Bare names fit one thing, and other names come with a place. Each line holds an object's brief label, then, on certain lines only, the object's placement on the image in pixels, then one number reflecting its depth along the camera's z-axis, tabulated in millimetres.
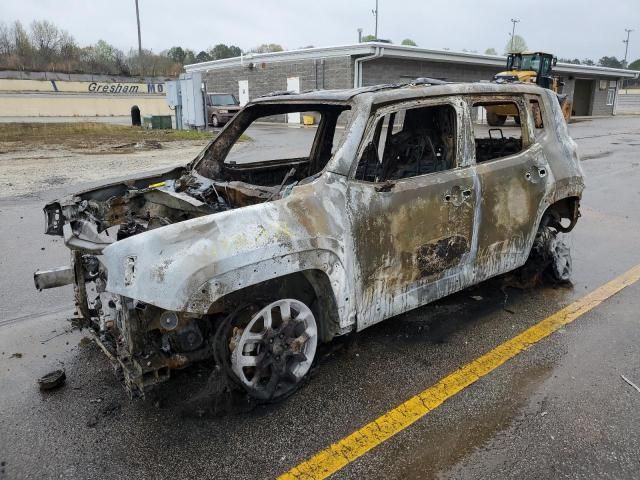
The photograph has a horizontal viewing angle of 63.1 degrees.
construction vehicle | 24391
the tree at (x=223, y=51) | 80275
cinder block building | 25031
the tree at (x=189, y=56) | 73006
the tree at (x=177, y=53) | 73488
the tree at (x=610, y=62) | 116519
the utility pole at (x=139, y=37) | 46725
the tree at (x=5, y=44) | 47656
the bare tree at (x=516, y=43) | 88688
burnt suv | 2646
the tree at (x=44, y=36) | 50938
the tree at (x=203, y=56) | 76088
